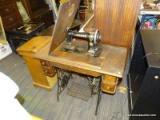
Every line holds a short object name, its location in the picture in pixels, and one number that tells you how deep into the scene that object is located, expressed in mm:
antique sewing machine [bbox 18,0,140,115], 1098
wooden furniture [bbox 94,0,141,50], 1157
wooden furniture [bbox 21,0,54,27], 3131
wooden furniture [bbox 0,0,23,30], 2389
